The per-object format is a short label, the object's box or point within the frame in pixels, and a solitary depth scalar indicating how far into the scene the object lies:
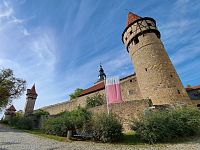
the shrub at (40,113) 18.74
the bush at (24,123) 15.87
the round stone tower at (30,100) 22.41
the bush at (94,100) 16.50
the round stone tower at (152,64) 11.41
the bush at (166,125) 6.88
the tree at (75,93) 28.27
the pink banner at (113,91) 10.69
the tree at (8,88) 17.03
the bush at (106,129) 7.25
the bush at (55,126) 9.24
